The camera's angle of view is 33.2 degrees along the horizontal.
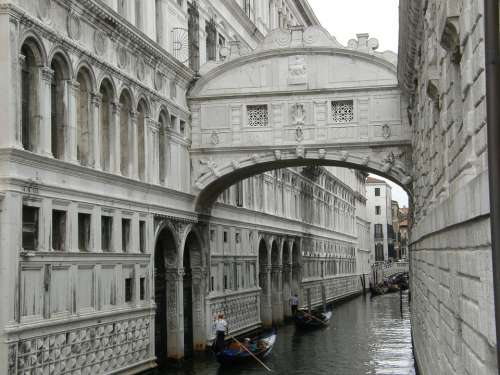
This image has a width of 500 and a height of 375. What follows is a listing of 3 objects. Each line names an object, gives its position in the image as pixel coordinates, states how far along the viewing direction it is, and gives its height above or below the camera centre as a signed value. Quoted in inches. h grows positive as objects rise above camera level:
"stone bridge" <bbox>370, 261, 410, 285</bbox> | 2926.7 -47.5
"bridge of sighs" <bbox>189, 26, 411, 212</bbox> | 864.3 +155.2
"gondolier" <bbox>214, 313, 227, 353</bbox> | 829.2 -72.3
